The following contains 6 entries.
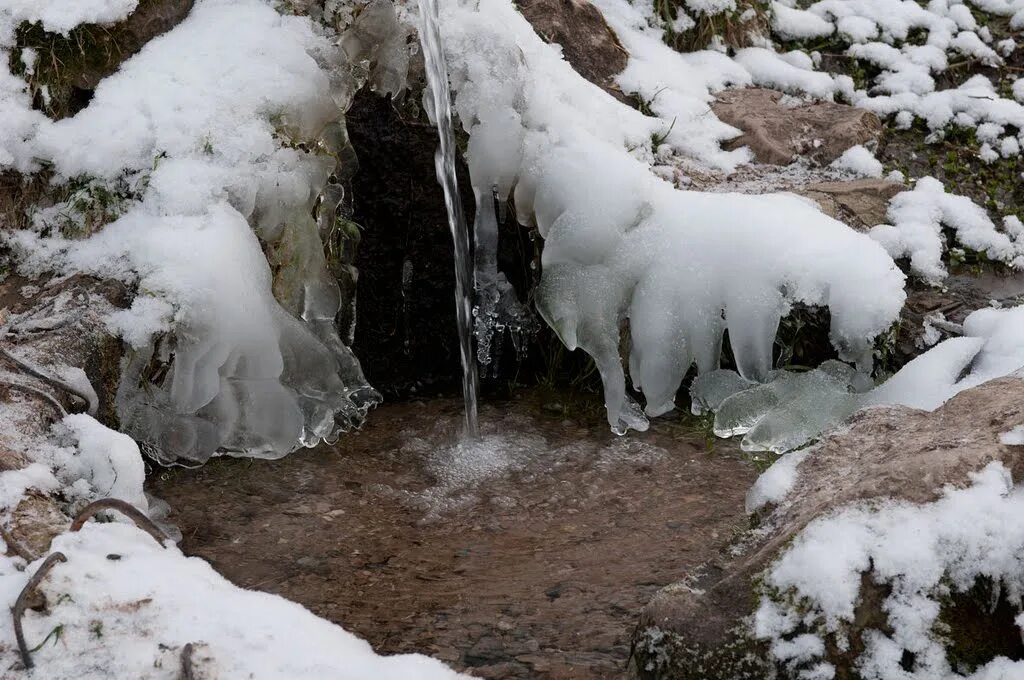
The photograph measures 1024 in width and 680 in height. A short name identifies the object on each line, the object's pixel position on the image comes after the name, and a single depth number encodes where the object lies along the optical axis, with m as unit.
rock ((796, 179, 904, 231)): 4.11
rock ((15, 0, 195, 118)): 3.20
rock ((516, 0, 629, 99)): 4.55
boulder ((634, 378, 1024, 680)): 1.81
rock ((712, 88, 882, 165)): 4.57
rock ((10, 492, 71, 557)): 1.90
